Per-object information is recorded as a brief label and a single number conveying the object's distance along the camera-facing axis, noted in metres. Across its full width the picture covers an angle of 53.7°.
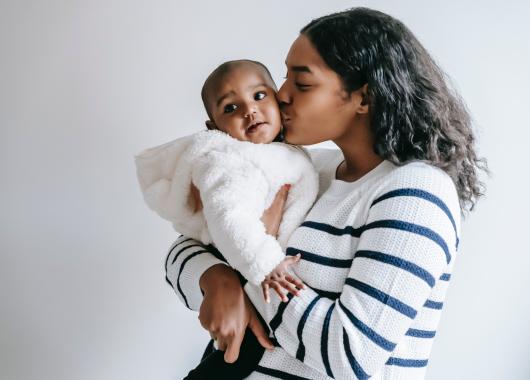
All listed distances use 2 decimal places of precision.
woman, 0.87
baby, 0.96
